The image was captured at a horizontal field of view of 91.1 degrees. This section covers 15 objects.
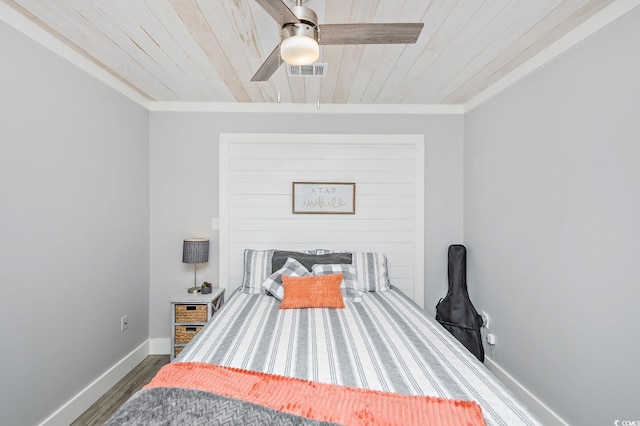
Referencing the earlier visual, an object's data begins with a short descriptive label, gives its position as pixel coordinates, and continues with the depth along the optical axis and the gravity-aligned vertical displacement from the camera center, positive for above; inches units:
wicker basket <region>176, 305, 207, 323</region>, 107.6 -34.5
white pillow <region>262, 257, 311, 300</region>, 100.8 -20.8
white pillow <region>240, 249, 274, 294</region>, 109.6 -20.1
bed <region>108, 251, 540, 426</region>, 42.1 -27.6
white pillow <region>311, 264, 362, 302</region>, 99.4 -21.3
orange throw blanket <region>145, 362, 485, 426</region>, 41.6 -26.9
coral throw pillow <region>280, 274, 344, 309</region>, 90.7 -23.4
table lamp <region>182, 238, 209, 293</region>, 113.1 -14.3
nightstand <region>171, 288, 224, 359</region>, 106.8 -35.9
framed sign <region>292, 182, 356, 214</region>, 125.2 +6.2
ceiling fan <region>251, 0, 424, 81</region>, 50.1 +31.0
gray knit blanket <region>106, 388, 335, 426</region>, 39.6 -26.3
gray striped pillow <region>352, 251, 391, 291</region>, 111.2 -20.7
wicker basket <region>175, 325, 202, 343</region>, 107.0 -41.5
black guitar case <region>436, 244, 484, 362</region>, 108.5 -35.0
